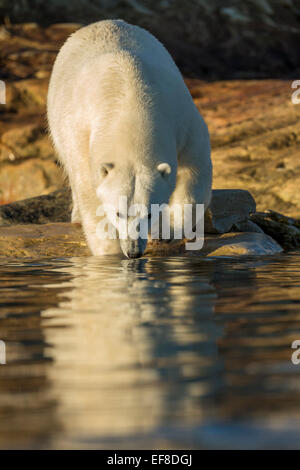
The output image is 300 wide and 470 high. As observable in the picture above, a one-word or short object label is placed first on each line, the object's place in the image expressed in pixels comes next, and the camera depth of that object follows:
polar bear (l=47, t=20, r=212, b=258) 11.30
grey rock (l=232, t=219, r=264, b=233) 15.33
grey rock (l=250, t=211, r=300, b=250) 15.63
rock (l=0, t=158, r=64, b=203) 27.41
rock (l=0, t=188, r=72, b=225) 18.67
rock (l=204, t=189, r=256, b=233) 15.39
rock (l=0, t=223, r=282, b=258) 13.61
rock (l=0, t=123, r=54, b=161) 28.67
